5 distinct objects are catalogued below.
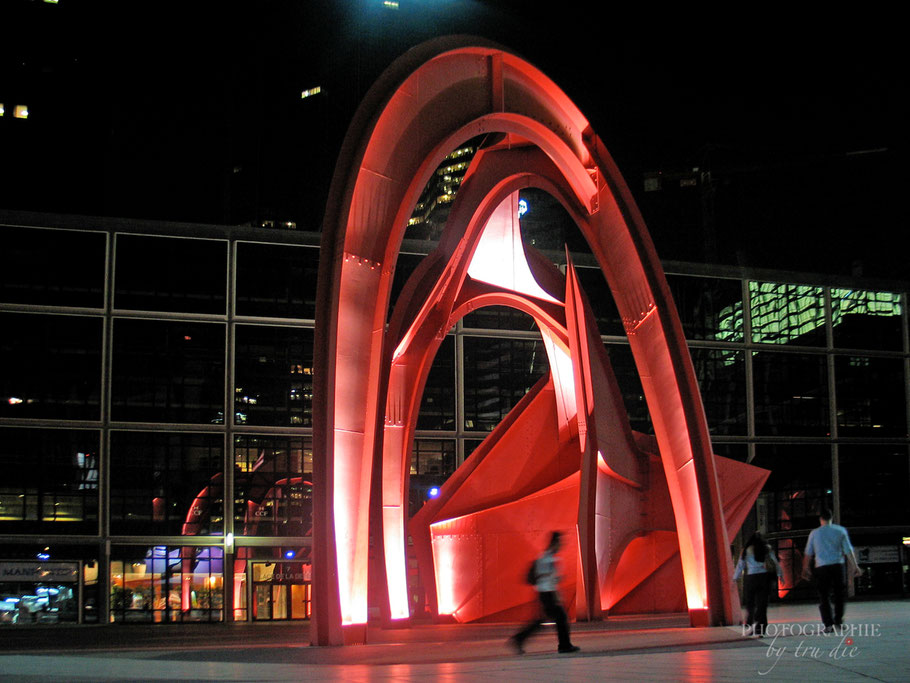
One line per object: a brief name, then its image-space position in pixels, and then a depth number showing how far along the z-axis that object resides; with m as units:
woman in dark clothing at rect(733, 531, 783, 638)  12.98
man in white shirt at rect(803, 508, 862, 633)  12.40
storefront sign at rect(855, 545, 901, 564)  43.69
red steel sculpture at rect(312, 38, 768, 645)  13.24
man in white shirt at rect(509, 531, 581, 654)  10.99
